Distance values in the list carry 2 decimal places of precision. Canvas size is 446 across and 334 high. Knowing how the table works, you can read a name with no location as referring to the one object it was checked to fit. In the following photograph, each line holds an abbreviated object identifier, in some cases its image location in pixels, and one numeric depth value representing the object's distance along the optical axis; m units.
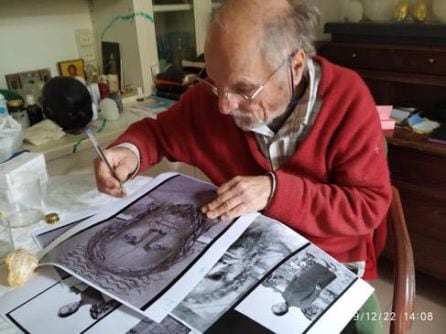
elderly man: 0.75
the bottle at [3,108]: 1.19
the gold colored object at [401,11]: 1.66
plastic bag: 1.03
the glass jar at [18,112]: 1.27
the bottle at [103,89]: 1.51
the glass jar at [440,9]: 1.52
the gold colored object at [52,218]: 0.84
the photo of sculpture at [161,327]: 0.54
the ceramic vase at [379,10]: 1.73
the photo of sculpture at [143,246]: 0.60
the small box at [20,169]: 0.86
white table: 0.80
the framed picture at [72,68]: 1.61
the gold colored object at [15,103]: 1.27
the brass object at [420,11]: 1.60
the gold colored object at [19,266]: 0.63
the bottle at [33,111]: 1.32
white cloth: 1.23
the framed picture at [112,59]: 1.64
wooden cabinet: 1.48
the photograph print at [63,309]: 0.55
